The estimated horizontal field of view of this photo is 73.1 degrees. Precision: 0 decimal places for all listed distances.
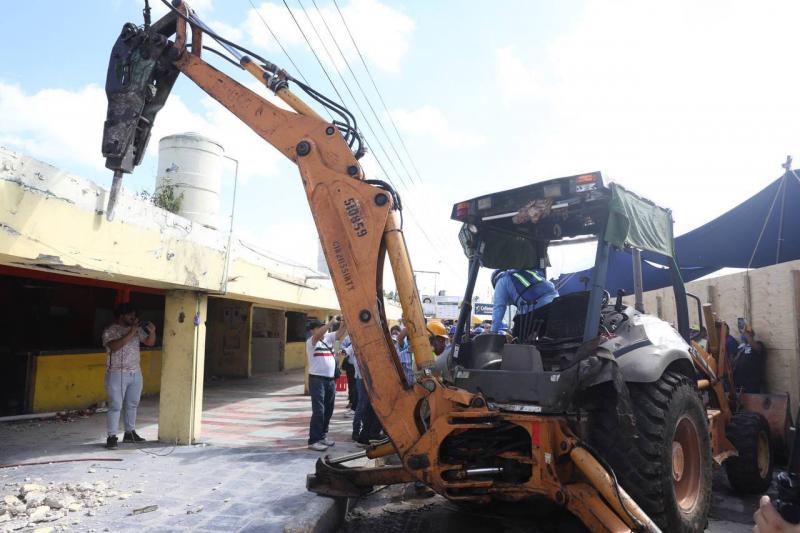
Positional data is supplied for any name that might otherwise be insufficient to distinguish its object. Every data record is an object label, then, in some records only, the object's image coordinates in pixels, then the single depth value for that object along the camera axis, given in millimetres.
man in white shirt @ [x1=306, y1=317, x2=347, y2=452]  7180
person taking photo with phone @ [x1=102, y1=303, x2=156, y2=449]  6906
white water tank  8500
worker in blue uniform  5312
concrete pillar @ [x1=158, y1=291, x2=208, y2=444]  7137
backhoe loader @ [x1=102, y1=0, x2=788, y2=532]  3758
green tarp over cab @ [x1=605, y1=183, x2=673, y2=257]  4219
